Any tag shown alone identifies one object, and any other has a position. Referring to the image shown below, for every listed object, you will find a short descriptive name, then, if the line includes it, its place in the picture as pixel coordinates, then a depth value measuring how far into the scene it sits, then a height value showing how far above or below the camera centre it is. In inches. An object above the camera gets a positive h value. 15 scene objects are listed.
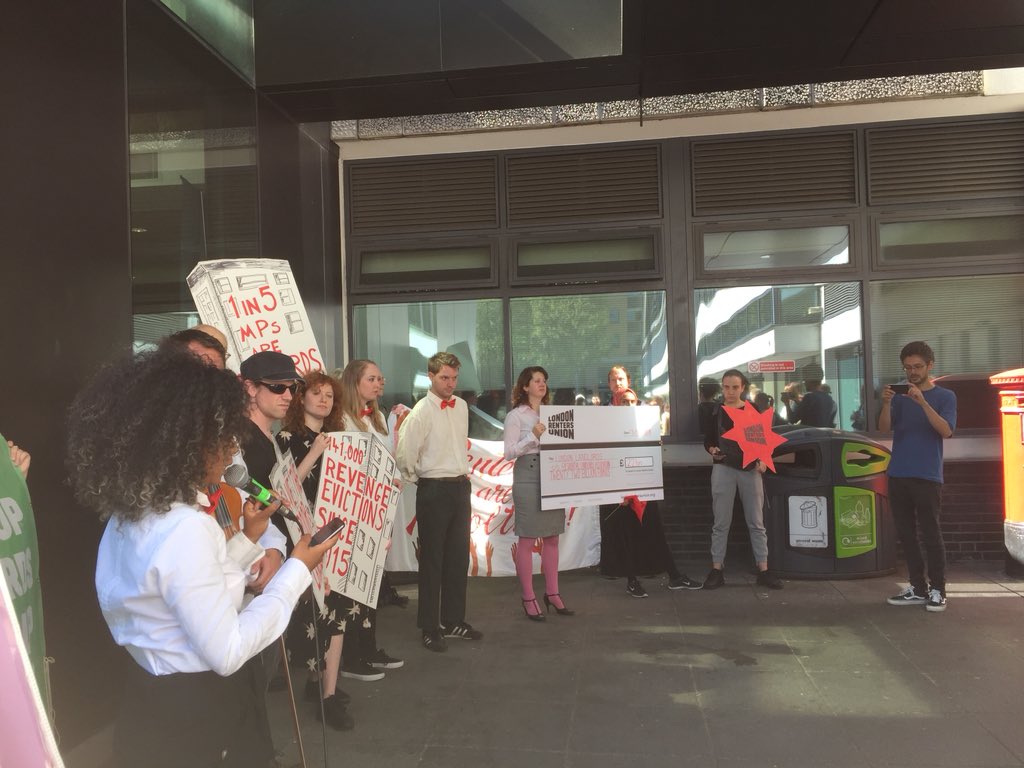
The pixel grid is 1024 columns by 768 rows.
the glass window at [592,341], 315.9 +20.2
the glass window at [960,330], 299.1 +19.9
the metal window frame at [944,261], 298.7 +54.7
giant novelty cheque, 227.3 -19.1
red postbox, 251.8 -27.1
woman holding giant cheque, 225.5 -25.9
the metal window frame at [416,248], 323.9 +54.9
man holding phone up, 219.8 -23.0
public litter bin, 261.1 -42.2
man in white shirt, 202.5 -25.7
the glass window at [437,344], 324.8 +21.2
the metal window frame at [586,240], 315.3 +58.1
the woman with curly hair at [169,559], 66.3 -13.3
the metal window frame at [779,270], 307.4 +47.8
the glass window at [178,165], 168.7 +57.4
